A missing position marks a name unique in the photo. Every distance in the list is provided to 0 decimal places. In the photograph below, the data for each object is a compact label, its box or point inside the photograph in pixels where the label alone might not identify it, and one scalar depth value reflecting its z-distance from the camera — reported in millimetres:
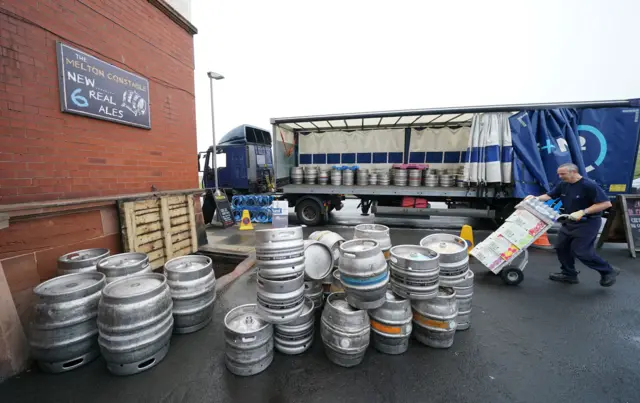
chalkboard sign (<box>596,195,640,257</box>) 5382
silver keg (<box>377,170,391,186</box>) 8414
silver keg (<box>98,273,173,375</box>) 2139
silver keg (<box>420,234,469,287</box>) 2742
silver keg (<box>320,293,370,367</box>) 2305
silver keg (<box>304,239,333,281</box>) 2801
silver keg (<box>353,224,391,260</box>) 3100
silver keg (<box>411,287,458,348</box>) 2514
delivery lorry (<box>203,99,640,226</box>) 6359
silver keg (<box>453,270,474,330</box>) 2818
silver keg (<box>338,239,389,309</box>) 2256
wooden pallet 3818
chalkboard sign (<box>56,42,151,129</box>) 3116
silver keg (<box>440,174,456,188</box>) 7801
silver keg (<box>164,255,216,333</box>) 2764
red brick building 2639
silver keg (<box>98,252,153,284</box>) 2727
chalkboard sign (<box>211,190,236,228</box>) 8266
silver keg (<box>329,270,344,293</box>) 2953
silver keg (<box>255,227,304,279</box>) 2258
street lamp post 8554
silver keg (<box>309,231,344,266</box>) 3074
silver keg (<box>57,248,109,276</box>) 2811
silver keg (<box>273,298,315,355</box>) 2484
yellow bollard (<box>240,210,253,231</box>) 8244
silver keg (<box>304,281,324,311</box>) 2920
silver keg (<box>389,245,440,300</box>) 2410
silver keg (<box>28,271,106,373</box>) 2170
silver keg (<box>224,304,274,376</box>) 2227
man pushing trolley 3623
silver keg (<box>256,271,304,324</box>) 2271
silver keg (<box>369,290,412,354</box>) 2450
